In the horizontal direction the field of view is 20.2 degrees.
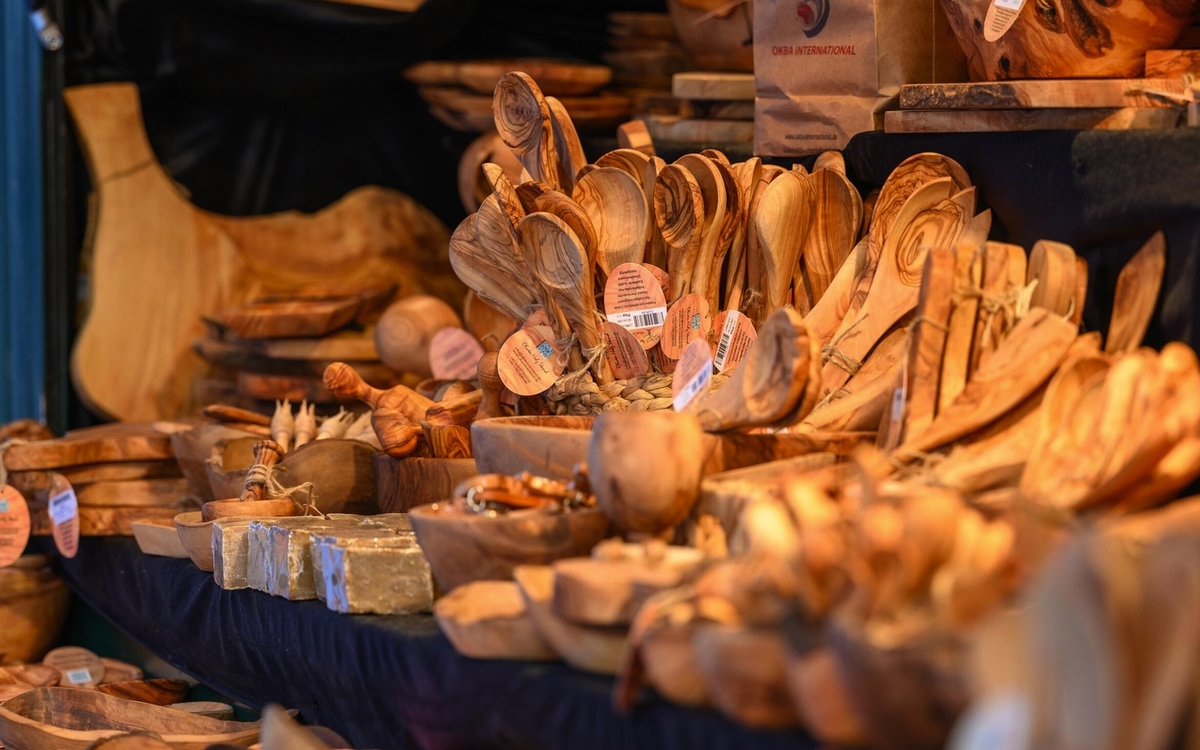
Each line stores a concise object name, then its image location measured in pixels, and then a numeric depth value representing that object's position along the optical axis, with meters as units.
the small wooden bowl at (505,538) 1.90
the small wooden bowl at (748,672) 1.74
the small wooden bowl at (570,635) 1.82
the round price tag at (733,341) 2.10
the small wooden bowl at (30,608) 2.48
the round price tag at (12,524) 2.41
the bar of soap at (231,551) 2.11
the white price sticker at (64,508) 2.41
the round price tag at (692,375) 1.98
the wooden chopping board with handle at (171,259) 2.81
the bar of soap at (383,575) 1.98
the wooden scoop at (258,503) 2.16
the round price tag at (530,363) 2.15
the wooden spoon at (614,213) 2.18
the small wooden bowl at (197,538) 2.17
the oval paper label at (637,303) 2.14
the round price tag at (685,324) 2.13
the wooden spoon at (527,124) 2.22
